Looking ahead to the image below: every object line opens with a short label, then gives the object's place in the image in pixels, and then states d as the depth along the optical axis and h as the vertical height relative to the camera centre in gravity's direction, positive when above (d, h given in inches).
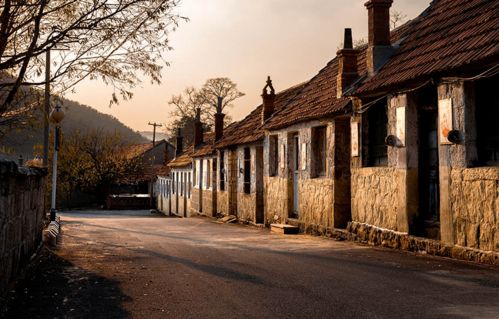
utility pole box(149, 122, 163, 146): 2693.4 +323.4
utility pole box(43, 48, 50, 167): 425.4 +74.2
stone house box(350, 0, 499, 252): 372.5 +51.2
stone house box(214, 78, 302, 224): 887.7 +47.7
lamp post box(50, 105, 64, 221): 711.7 +35.7
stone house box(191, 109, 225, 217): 1185.4 +47.5
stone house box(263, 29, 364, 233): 581.0 +46.4
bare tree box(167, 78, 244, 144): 2268.7 +383.9
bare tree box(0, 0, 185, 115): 369.4 +112.1
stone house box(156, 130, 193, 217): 1555.1 +17.3
